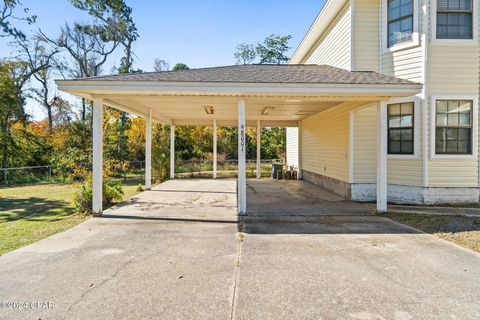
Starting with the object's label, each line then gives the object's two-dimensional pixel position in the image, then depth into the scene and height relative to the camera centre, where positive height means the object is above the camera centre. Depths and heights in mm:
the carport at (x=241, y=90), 6922 +1560
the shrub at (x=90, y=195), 8031 -1172
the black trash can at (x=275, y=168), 17047 -757
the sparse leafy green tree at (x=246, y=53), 32469 +11276
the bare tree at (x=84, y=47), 25016 +9292
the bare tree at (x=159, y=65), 35219 +10742
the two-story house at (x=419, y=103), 8602 +1550
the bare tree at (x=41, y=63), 24281 +7765
